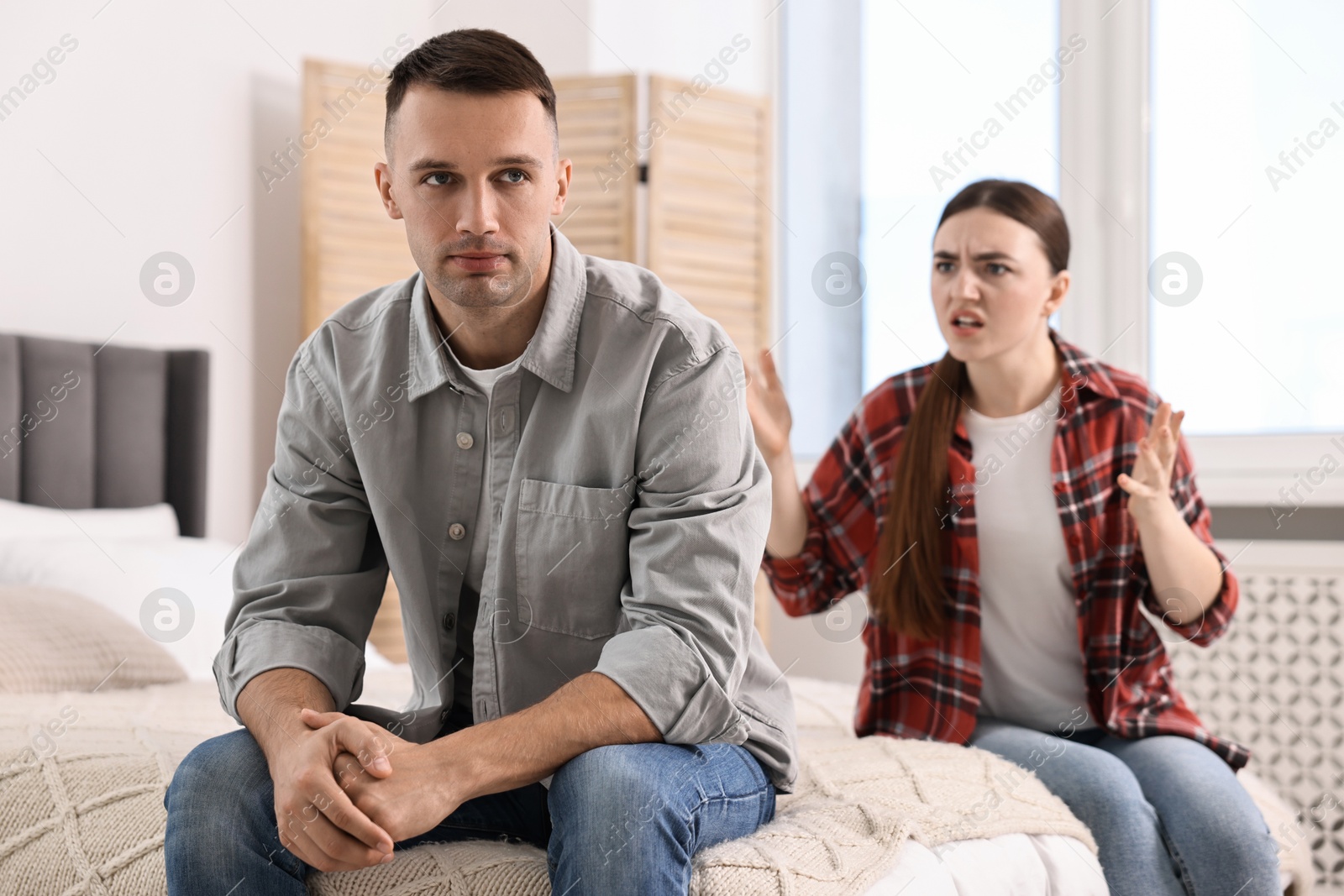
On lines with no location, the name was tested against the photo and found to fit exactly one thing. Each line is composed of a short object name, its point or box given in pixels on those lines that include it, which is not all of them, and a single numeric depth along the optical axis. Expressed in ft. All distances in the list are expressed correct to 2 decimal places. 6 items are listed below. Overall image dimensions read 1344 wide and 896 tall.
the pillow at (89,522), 7.73
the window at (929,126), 9.68
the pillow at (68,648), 6.04
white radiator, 7.71
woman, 5.46
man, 3.53
